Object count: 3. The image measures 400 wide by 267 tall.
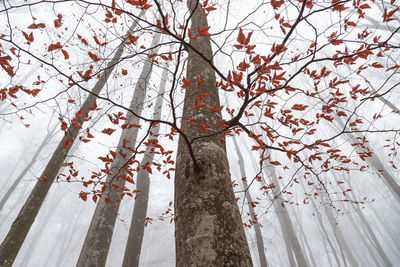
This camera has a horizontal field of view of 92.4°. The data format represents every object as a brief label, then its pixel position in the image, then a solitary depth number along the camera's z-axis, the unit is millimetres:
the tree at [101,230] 2852
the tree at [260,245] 6957
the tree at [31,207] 2430
